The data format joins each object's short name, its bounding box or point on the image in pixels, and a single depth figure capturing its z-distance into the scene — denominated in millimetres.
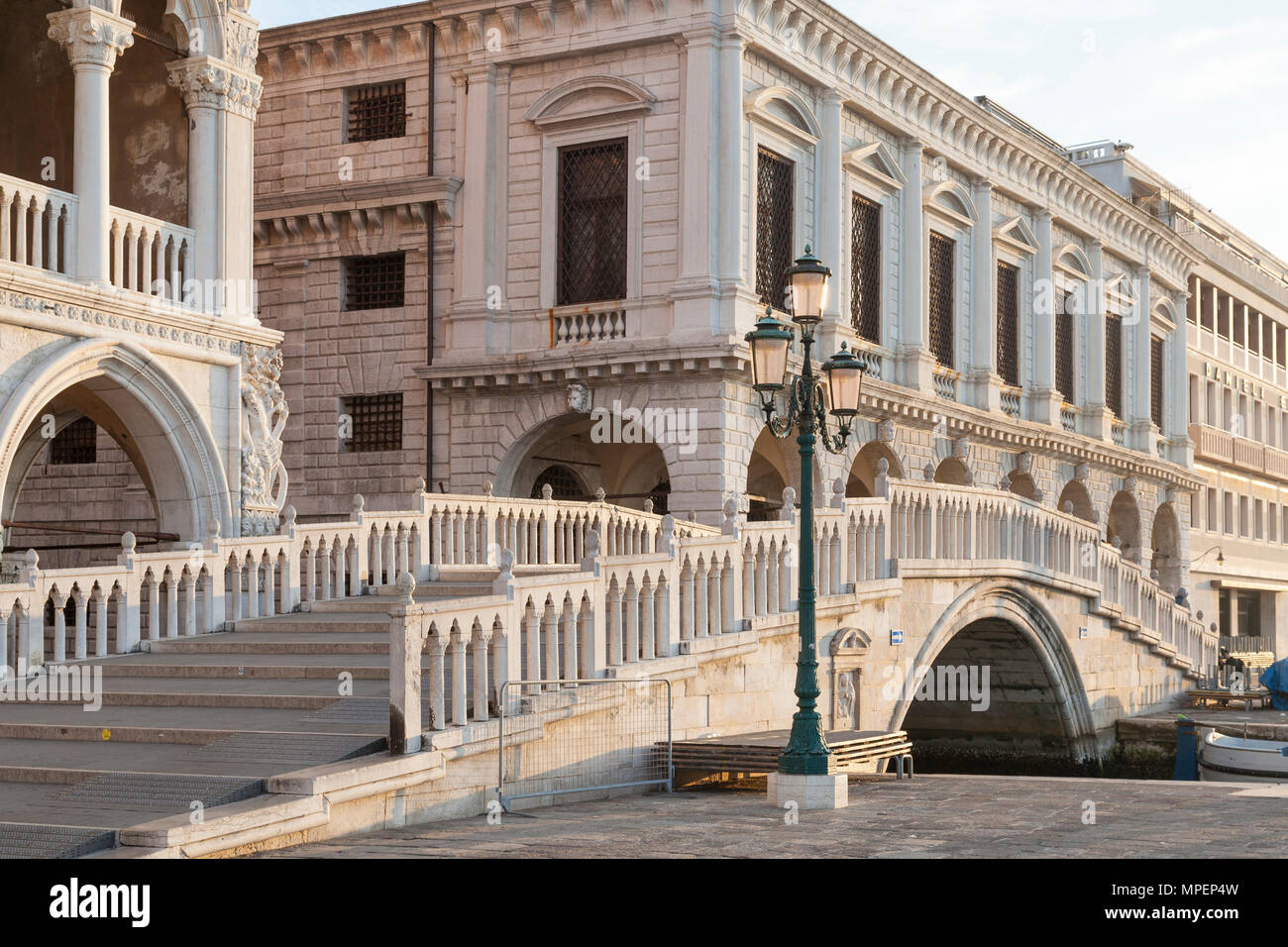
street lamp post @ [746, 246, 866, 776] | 12500
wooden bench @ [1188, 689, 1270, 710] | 28078
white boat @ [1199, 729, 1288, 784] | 19984
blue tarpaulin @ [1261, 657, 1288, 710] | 26719
